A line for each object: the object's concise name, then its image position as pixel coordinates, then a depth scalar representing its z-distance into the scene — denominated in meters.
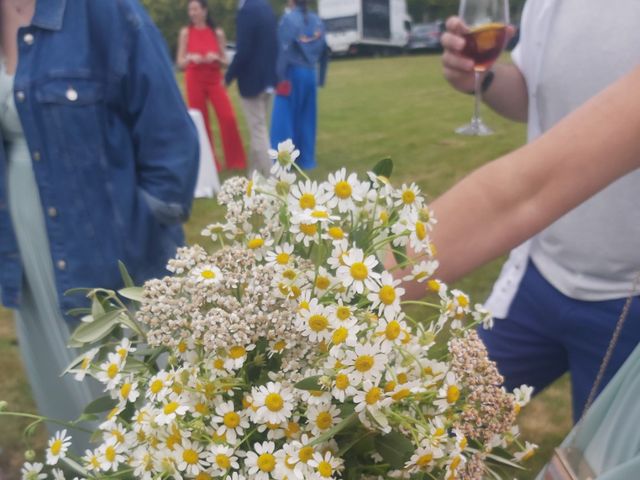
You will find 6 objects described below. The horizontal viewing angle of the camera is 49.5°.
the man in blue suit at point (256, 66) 5.62
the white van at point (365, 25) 22.67
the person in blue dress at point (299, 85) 6.79
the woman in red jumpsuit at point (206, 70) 6.77
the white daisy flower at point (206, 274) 0.65
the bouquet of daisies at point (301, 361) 0.64
